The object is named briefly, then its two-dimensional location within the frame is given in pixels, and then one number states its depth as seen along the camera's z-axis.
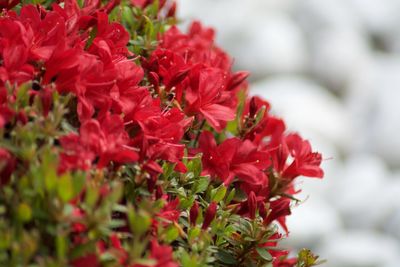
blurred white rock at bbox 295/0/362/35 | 9.11
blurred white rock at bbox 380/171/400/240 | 7.63
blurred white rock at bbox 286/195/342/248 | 7.21
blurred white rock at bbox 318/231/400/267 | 7.09
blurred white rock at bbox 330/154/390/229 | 7.78
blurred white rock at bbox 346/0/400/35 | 9.81
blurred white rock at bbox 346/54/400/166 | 8.47
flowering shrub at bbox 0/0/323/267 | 1.72
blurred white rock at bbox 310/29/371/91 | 9.04
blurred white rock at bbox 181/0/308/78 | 8.82
